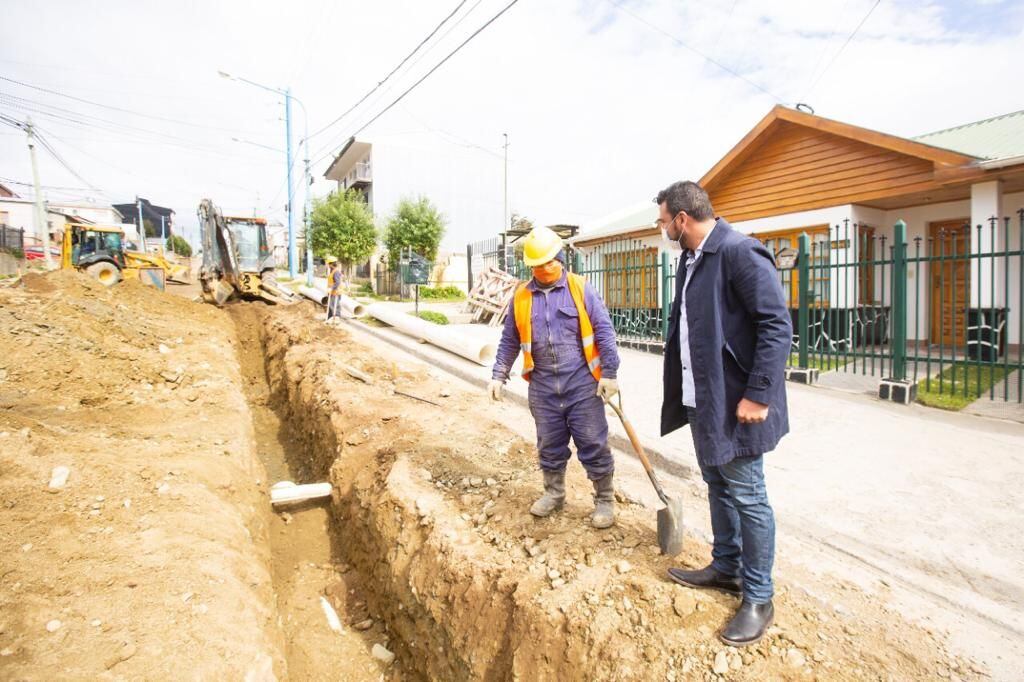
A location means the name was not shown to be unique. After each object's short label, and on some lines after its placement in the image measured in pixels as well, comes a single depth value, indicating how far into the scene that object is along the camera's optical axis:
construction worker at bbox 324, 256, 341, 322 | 14.43
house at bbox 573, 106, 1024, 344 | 8.66
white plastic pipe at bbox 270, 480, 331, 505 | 5.25
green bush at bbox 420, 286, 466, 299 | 25.38
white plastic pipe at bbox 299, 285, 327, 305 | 17.56
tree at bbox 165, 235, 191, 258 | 70.64
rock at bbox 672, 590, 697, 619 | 2.40
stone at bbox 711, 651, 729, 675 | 2.11
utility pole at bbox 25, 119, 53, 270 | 25.33
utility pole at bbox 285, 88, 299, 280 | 29.27
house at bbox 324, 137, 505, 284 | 34.44
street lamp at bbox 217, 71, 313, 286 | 28.50
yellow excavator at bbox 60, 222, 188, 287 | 18.47
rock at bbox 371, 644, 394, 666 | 3.77
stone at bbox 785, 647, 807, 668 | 2.12
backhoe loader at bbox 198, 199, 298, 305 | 15.66
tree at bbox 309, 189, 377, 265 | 28.86
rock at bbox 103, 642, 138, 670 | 2.39
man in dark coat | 2.21
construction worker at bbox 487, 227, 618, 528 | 3.24
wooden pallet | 14.11
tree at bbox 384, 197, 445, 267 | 28.45
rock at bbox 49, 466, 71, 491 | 3.55
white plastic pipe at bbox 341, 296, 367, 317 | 15.99
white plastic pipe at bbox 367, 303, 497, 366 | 9.24
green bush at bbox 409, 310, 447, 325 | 14.92
